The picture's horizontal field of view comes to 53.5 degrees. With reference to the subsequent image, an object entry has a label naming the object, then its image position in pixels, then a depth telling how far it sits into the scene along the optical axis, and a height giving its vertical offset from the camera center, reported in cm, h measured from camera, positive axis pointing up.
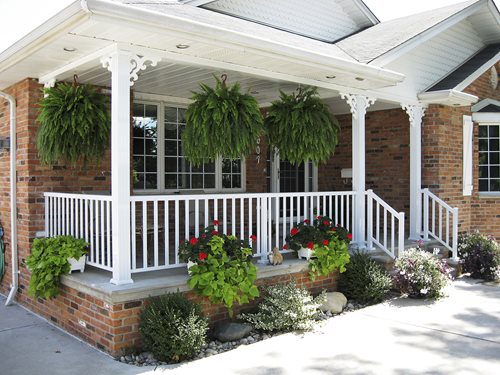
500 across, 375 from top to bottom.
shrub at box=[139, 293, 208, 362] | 451 -136
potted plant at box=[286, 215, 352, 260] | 638 -70
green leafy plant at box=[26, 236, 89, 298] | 546 -87
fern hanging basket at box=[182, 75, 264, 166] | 554 +66
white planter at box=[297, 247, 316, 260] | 639 -93
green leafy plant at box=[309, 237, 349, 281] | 633 -98
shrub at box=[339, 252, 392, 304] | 651 -133
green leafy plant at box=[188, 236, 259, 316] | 503 -97
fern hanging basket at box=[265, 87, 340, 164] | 646 +71
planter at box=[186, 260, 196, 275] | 520 -86
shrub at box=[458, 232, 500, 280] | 798 -125
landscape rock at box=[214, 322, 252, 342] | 514 -156
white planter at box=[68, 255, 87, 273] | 555 -91
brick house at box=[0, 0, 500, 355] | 494 +89
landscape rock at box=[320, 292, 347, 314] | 611 -152
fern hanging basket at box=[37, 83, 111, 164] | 557 +69
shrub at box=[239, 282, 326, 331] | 541 -145
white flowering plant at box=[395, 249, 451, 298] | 658 -126
